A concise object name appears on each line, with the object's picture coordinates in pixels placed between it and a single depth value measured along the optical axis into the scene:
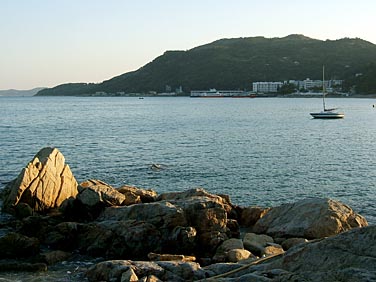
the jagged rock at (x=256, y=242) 16.23
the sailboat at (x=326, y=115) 101.36
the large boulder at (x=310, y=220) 17.67
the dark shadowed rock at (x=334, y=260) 7.30
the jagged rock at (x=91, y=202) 21.36
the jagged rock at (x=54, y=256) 16.38
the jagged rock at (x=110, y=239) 17.22
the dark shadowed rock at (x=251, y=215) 21.16
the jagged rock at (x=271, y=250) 15.74
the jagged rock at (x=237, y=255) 14.80
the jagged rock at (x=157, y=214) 17.91
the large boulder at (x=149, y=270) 12.21
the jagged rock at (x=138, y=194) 23.05
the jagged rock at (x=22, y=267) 15.55
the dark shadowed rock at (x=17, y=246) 16.86
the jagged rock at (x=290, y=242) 16.75
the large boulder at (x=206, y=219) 17.50
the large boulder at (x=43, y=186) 22.77
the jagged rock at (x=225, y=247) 15.57
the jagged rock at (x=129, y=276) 12.25
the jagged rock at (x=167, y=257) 14.70
